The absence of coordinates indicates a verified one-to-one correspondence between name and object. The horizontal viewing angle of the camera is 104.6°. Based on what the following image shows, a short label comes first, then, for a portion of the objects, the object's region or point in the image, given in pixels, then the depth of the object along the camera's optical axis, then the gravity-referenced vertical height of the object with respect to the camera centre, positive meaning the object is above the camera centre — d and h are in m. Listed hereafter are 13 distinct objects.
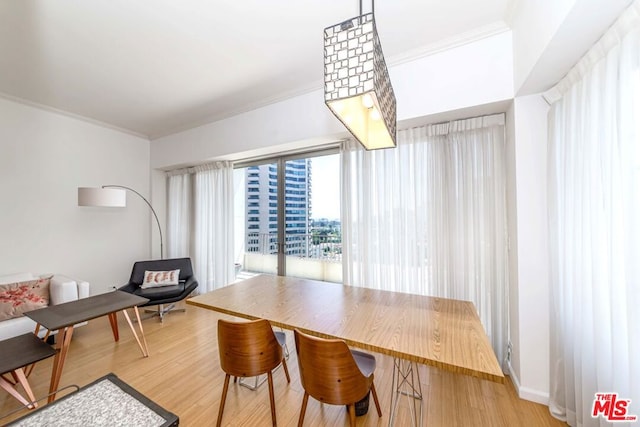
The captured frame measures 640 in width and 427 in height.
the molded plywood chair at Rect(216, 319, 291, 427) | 1.49 -0.82
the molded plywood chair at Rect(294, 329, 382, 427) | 1.27 -0.84
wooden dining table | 1.16 -0.66
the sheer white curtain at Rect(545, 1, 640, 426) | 1.15 -0.08
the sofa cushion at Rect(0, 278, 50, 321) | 2.54 -0.88
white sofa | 2.46 -0.91
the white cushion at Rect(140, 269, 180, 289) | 3.63 -0.94
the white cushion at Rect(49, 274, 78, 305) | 2.84 -0.87
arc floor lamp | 3.10 +0.25
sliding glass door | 3.41 -0.05
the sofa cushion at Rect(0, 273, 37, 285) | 2.84 -0.72
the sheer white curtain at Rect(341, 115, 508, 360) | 2.26 -0.03
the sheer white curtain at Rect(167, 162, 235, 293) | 4.10 -0.08
